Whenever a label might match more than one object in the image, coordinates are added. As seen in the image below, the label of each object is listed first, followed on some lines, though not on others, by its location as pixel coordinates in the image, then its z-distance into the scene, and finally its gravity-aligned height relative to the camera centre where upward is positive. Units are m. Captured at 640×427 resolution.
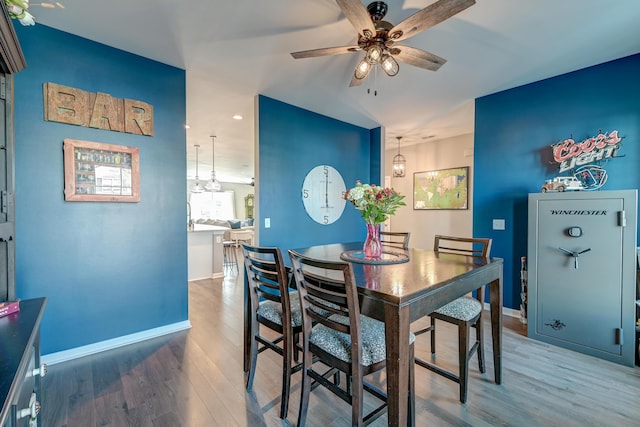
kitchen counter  4.66 -0.75
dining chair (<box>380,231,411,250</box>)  2.49 -0.30
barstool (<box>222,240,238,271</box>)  5.93 -1.19
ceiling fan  1.51 +1.11
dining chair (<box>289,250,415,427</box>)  1.25 -0.65
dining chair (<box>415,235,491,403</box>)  1.71 -0.73
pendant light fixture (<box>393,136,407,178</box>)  5.33 +0.84
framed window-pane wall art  2.25 +0.32
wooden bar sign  2.17 +0.84
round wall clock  3.97 +0.23
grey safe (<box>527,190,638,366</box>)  2.23 -0.54
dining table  1.15 -0.39
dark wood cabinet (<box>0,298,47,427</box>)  0.68 -0.42
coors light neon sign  2.53 +0.56
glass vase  1.96 -0.24
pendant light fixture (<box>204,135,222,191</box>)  7.42 +0.67
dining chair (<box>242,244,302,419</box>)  1.59 -0.66
